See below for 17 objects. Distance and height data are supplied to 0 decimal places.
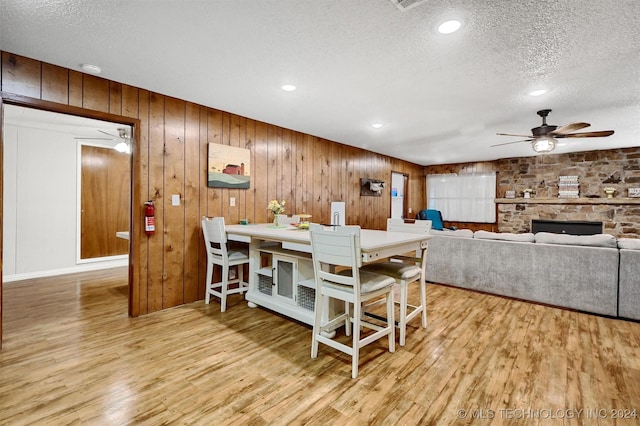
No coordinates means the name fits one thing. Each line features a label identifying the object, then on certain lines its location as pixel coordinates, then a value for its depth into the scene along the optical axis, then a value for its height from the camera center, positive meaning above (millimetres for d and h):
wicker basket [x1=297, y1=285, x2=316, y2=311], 2768 -821
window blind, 7965 +473
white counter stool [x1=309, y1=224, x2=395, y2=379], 2000 -525
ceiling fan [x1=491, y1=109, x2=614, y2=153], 3724 +1014
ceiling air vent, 1729 +1237
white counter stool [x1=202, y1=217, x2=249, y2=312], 3158 -520
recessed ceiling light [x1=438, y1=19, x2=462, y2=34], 1956 +1262
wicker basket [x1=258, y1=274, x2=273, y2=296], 3202 -814
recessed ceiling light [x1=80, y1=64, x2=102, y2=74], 2607 +1261
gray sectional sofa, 3084 -648
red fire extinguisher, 3121 -71
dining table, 2475 -496
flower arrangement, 3467 +43
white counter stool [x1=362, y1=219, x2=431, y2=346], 2473 -517
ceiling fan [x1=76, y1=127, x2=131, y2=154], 4391 +1131
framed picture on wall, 3713 +570
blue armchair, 7902 -106
